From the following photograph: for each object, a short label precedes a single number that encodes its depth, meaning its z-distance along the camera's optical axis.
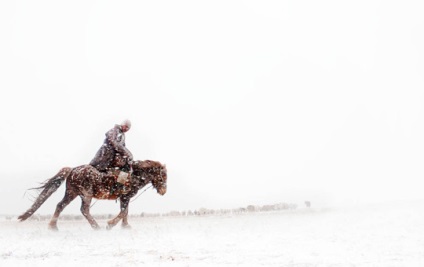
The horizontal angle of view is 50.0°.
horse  12.91
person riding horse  13.34
